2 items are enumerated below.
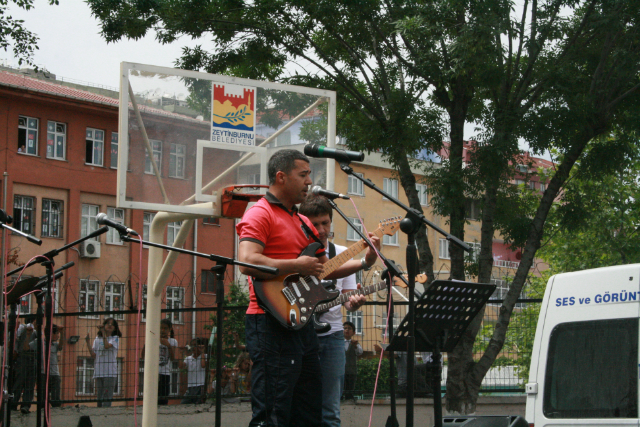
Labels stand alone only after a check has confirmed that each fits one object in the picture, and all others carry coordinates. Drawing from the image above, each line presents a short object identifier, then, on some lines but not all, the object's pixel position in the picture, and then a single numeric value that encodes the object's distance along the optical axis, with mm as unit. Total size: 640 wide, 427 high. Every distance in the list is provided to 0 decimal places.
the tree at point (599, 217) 11688
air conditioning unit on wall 30562
